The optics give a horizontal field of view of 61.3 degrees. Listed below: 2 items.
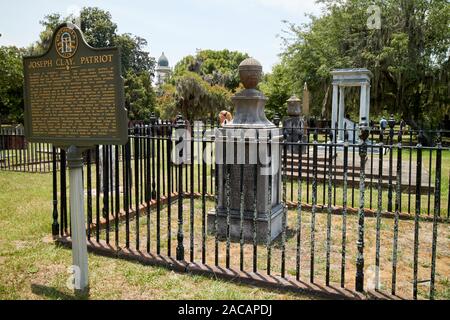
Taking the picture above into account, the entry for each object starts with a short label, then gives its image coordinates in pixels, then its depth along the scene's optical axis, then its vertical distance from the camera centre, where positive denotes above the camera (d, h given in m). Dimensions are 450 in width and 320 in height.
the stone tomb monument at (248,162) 5.64 -0.41
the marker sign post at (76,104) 3.82 +0.34
